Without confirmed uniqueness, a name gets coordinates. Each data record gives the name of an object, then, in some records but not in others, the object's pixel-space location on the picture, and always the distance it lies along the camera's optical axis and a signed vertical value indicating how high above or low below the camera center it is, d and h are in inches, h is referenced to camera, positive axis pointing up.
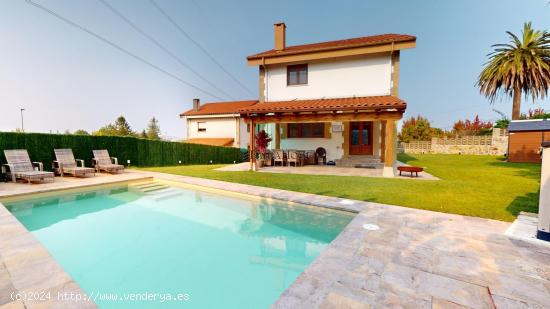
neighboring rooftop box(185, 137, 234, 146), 1016.9 +14.6
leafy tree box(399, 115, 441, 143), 1476.4 +77.1
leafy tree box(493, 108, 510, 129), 1095.6 +97.5
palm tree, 675.4 +222.7
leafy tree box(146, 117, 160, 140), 2581.2 +207.3
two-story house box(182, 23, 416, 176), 514.9 +138.8
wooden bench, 408.8 -45.5
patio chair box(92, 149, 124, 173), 464.6 -37.4
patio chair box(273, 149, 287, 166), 584.4 -30.7
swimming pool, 127.3 -79.8
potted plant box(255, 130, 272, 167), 544.7 +2.2
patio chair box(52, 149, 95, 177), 412.1 -37.4
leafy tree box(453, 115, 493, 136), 1648.1 +134.4
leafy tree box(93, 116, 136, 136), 2021.4 +180.8
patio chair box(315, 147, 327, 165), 626.5 -28.0
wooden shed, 676.1 +14.0
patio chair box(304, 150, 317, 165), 626.4 -36.0
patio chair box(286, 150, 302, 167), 573.0 -35.1
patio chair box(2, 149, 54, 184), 346.0 -35.8
